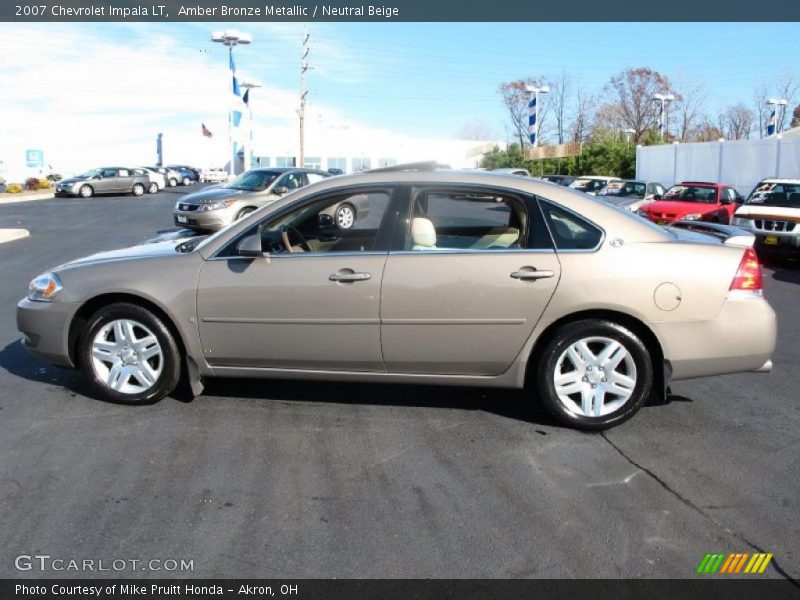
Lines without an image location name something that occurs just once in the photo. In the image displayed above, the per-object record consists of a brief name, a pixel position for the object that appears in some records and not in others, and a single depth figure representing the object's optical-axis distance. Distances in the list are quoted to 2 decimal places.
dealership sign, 66.44
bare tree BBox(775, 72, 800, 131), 59.04
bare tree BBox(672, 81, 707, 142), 61.75
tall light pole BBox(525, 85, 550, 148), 37.84
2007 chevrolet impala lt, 4.42
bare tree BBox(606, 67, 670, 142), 59.47
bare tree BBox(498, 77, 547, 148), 66.75
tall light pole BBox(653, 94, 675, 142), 48.34
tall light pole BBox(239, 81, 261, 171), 35.44
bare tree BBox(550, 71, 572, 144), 64.38
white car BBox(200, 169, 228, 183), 64.69
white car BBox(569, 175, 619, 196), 26.67
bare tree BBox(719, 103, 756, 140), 62.44
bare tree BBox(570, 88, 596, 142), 64.12
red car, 15.88
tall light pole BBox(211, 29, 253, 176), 33.53
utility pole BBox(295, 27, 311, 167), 50.55
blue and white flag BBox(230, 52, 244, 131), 32.88
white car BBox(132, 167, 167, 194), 40.55
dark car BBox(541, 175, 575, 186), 29.28
